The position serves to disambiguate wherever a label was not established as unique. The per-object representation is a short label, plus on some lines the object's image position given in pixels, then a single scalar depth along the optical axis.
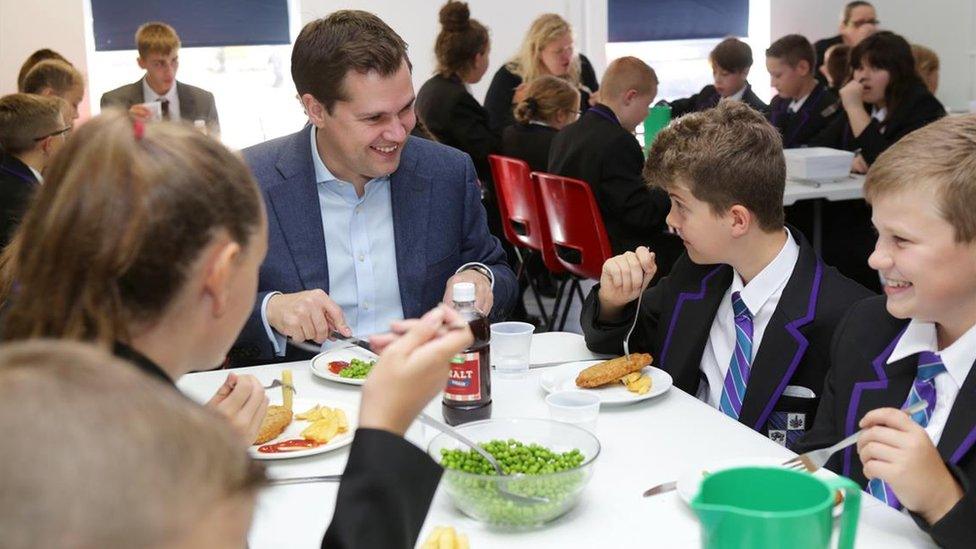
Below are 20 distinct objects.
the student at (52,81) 5.35
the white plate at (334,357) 2.11
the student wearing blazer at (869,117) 4.91
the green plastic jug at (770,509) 0.98
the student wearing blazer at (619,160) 4.51
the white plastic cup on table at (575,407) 1.68
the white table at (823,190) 4.47
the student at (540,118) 5.31
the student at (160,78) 6.21
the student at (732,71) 6.32
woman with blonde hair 6.20
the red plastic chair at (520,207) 4.72
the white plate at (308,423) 1.63
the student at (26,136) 3.96
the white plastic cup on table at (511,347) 2.05
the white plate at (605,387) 1.84
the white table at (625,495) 1.34
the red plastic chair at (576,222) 4.24
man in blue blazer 2.36
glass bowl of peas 1.34
